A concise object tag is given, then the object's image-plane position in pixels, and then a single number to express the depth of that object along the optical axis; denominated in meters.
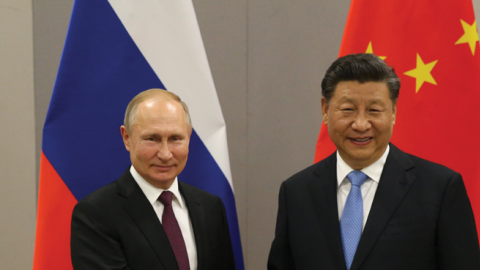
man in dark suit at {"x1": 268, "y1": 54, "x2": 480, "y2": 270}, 3.41
